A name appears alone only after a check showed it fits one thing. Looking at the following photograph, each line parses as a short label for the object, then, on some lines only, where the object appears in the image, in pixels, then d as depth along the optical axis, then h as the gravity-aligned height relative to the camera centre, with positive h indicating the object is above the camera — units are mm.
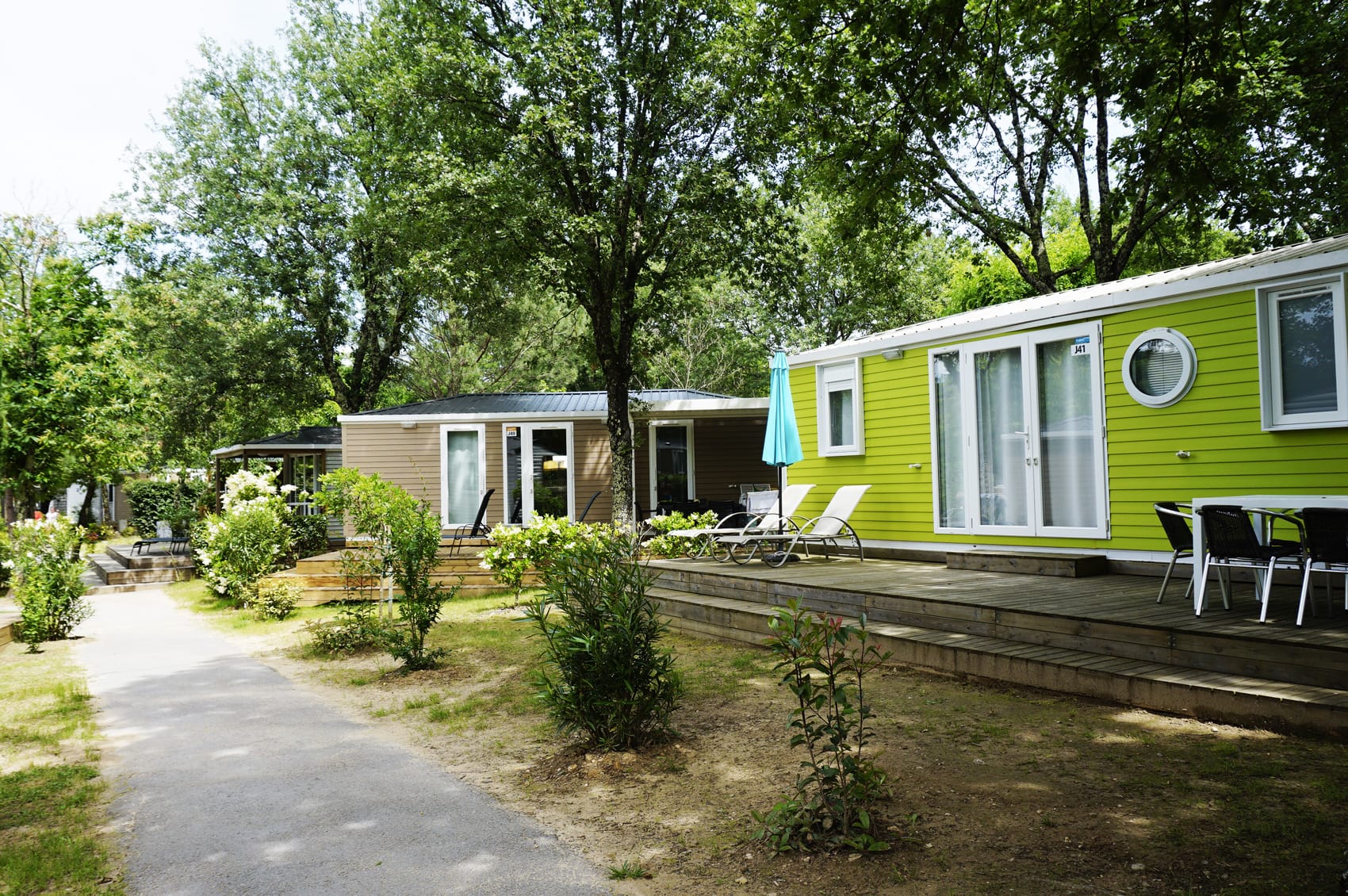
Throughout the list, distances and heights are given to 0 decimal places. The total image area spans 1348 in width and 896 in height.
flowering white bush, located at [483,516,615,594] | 10336 -803
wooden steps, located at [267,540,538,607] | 10992 -1248
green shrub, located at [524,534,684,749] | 4215 -862
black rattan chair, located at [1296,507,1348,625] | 4305 -408
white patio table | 4574 -238
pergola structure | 18672 +710
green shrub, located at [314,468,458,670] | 6551 -549
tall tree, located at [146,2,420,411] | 18734 +6920
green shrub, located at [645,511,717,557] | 9866 -660
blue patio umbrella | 8883 +420
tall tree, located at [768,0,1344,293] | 4992 +2802
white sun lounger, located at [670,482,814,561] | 9047 -577
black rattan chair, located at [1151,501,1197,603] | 5477 -432
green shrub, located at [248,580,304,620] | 10016 -1370
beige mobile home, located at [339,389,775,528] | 15492 +548
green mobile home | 5891 +494
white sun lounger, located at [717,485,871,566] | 8477 -607
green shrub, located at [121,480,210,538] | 20203 -384
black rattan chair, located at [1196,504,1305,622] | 4621 -470
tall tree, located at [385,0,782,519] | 12141 +5173
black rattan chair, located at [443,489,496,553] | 12947 -852
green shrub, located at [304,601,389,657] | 7680 -1368
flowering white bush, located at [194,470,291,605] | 11031 -777
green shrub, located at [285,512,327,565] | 15359 -939
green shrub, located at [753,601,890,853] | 2957 -1120
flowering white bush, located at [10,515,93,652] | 8617 -939
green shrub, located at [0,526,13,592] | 9808 -828
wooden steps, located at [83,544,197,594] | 14250 -1479
